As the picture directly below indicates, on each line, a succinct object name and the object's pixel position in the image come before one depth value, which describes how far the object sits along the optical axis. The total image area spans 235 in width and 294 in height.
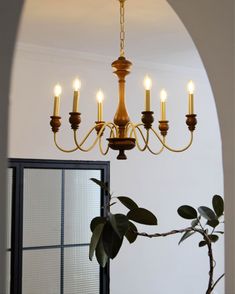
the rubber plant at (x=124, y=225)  1.64
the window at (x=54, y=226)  4.28
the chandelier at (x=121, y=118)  2.79
